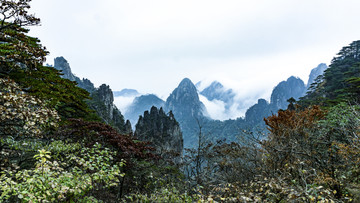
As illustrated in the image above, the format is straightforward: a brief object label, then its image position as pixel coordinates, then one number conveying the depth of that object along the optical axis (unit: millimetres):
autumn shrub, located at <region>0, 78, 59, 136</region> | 5410
